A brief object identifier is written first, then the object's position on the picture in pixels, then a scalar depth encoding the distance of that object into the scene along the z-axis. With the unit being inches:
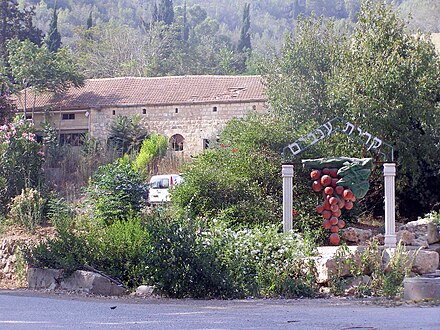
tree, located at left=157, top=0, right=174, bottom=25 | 3508.9
